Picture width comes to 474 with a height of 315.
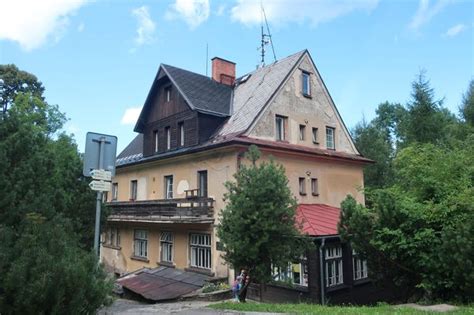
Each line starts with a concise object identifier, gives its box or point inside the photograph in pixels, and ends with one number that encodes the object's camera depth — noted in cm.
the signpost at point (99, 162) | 634
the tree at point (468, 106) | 2931
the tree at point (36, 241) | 507
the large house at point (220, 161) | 1748
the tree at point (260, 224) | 1142
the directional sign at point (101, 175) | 632
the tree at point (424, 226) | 1102
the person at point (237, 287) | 1324
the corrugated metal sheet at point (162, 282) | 1552
